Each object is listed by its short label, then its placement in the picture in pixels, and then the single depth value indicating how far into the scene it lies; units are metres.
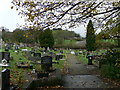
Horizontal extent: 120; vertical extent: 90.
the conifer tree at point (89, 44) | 31.63
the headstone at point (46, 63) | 9.42
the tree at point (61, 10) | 5.07
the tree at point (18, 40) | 33.25
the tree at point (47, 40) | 32.16
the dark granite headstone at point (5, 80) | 4.45
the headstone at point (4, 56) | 10.93
